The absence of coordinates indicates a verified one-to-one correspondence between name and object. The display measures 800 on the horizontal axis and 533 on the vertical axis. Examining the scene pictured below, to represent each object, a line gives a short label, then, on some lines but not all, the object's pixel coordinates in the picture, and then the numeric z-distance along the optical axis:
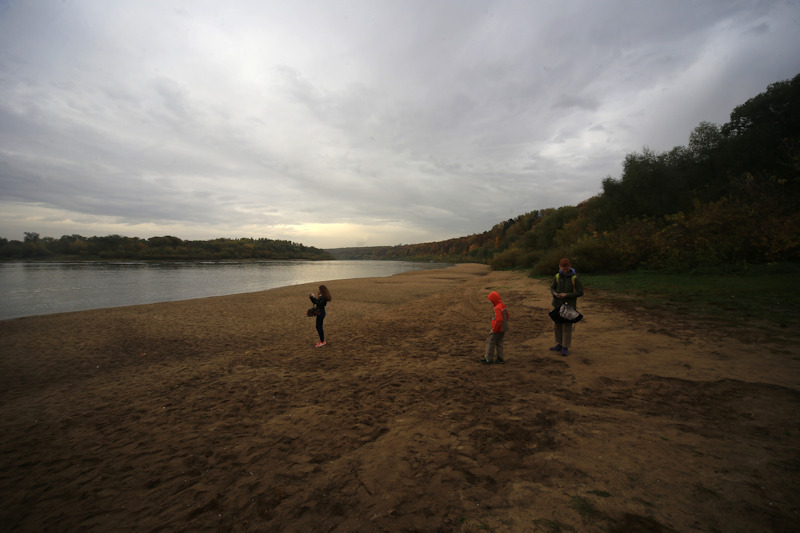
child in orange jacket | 6.36
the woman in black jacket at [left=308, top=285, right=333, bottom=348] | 9.23
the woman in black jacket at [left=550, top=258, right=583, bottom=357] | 6.60
